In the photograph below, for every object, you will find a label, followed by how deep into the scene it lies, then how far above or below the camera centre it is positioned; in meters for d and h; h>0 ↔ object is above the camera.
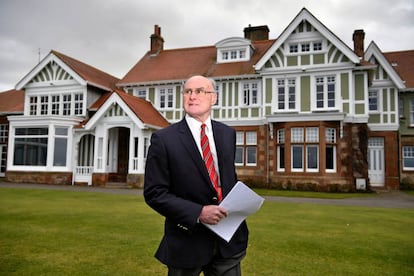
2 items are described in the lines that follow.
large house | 19.88 +2.77
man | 2.47 -0.21
